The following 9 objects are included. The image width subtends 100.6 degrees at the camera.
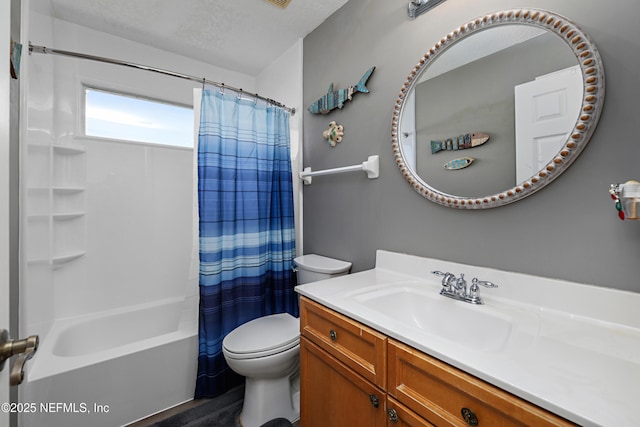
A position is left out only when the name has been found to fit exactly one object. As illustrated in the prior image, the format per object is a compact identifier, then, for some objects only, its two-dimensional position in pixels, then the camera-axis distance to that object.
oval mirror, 0.86
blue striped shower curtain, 1.60
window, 2.02
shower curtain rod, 1.35
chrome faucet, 1.00
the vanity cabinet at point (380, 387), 0.59
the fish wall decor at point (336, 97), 1.53
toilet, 1.36
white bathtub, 1.27
